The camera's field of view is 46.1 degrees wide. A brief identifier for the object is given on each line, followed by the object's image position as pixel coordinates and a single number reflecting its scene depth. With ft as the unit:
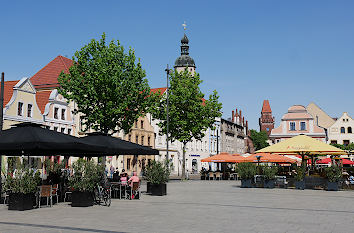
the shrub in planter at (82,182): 49.11
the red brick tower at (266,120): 505.66
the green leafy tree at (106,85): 105.81
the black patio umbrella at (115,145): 60.49
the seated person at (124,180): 61.93
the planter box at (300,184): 84.69
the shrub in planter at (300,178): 84.74
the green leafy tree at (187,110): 135.85
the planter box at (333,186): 81.43
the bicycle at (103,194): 51.67
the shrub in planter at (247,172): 88.99
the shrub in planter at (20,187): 45.15
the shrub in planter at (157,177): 66.69
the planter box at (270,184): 88.02
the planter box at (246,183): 90.33
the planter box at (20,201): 45.14
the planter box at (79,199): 49.14
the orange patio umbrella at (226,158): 131.34
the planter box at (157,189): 66.64
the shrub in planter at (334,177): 81.35
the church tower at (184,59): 330.13
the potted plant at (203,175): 146.72
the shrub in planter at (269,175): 86.74
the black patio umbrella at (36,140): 44.75
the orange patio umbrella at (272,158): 120.47
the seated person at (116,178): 67.62
